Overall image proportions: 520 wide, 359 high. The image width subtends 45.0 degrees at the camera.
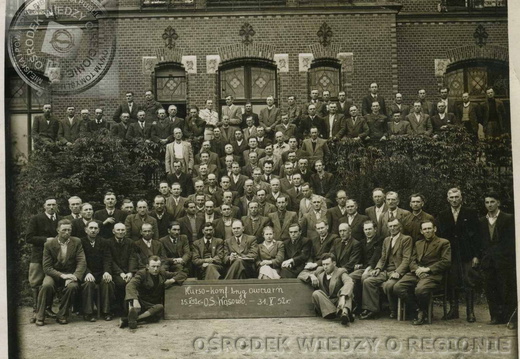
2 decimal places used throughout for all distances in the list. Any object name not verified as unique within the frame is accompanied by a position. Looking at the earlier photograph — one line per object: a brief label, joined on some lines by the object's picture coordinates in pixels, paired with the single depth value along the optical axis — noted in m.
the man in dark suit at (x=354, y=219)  6.51
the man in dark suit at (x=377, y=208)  6.56
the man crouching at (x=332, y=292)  6.26
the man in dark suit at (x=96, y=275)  6.32
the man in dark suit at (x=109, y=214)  6.56
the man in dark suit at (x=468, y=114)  6.72
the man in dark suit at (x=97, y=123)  6.91
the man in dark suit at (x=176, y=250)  6.45
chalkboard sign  6.31
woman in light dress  6.44
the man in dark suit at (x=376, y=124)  6.94
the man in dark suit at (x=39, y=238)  6.39
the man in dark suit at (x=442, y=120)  6.82
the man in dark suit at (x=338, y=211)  6.60
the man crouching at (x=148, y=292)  6.27
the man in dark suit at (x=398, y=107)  7.00
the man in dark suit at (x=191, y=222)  6.61
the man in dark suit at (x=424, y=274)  6.21
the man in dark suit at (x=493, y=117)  6.47
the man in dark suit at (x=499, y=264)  6.19
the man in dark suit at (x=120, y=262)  6.36
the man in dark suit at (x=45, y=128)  6.65
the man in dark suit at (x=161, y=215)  6.61
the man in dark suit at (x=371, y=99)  7.09
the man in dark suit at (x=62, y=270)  6.33
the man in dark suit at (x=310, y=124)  7.08
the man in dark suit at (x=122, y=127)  6.95
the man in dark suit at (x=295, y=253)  6.43
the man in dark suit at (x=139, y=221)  6.53
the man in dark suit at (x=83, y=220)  6.52
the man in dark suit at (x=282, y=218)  6.62
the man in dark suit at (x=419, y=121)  6.85
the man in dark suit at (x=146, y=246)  6.46
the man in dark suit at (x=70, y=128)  6.84
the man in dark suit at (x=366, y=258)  6.35
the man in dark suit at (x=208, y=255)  6.44
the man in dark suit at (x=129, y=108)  7.01
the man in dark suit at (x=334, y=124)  7.04
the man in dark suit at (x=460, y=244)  6.27
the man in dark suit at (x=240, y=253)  6.45
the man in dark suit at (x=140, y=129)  6.99
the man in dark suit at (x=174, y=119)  7.10
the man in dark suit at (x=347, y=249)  6.40
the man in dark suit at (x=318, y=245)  6.43
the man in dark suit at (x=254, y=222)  6.61
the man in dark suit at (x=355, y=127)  6.96
